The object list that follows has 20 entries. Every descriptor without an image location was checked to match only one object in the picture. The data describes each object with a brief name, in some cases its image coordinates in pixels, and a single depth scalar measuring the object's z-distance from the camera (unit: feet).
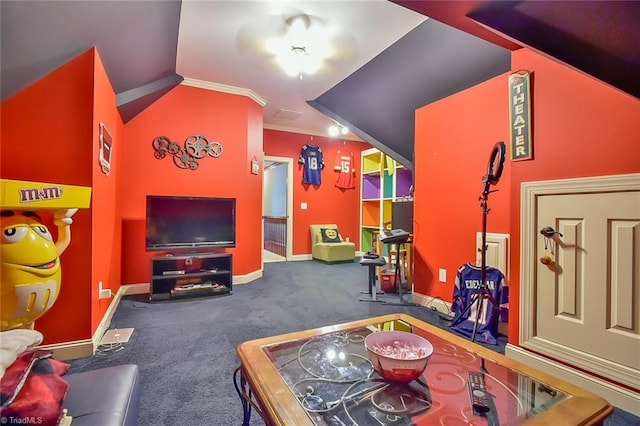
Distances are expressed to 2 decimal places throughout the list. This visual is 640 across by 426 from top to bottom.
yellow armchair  18.44
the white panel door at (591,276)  4.92
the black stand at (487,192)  6.78
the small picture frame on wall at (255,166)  13.96
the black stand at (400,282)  10.63
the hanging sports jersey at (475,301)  7.95
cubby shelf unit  17.78
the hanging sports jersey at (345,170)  21.03
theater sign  6.23
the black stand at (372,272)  11.19
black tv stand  10.94
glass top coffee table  2.71
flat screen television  10.87
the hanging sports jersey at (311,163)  19.72
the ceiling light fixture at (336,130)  17.64
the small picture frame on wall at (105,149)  7.37
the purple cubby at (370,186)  20.97
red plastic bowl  3.11
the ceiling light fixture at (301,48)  8.59
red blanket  2.00
